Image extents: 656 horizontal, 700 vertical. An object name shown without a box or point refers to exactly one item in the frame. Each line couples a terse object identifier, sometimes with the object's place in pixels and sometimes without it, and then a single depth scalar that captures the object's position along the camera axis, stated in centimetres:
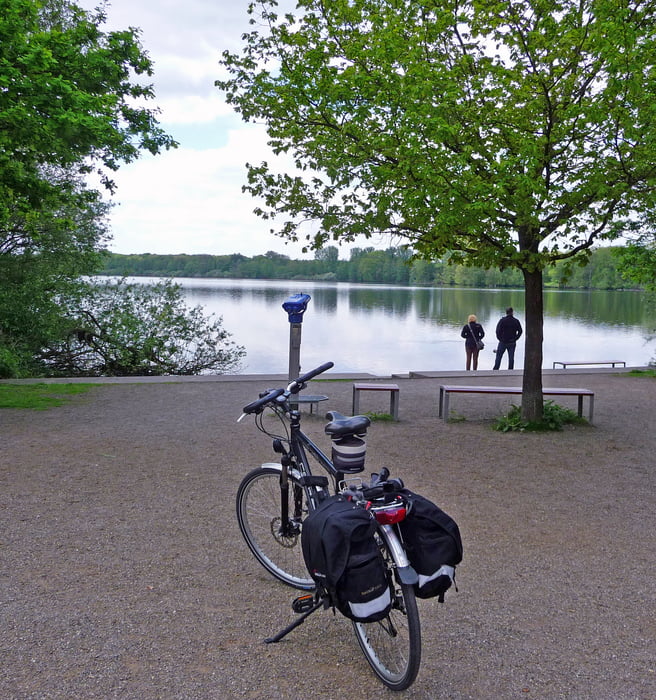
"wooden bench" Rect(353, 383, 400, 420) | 951
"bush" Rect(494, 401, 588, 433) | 889
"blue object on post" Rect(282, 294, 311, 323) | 812
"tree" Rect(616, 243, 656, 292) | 1537
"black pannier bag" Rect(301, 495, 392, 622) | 268
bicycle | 280
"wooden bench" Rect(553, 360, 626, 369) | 1745
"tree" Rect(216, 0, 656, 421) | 718
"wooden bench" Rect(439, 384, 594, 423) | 929
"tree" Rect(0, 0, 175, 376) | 800
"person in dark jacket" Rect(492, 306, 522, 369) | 1750
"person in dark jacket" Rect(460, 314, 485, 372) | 1777
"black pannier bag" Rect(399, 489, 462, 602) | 279
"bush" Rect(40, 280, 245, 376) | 1700
